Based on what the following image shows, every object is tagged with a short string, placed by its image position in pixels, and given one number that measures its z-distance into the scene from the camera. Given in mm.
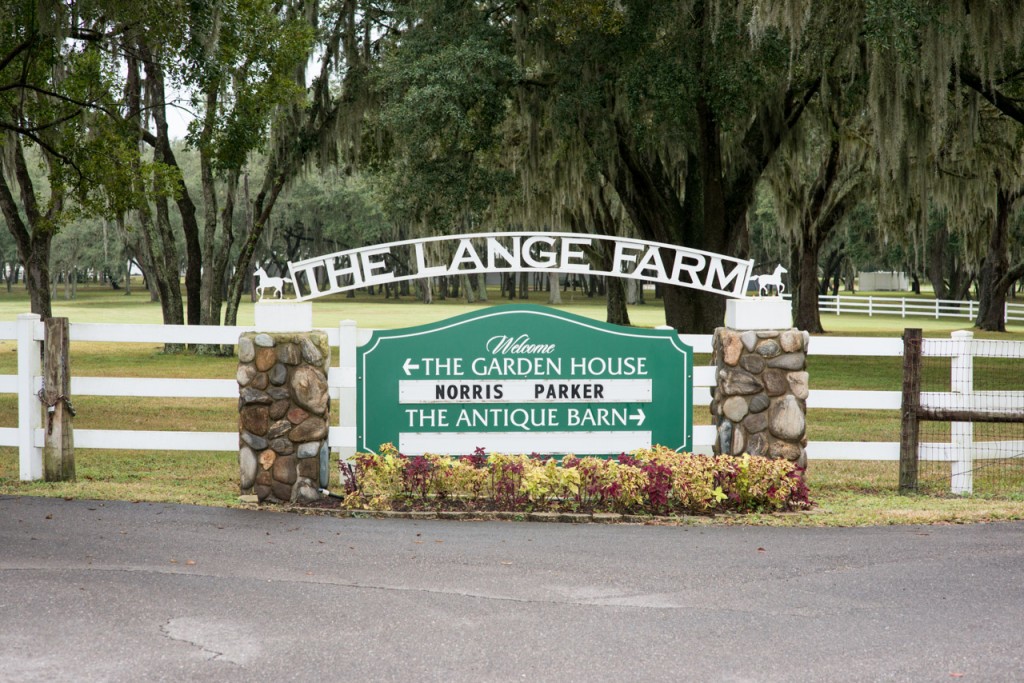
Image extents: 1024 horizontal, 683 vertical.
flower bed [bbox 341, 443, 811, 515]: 7895
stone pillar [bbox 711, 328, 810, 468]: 8516
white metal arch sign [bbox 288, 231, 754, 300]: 8680
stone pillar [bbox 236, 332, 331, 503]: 8188
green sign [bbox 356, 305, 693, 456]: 8594
